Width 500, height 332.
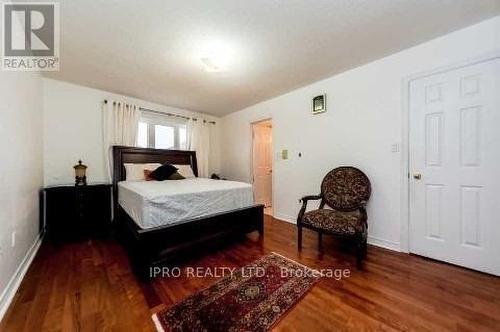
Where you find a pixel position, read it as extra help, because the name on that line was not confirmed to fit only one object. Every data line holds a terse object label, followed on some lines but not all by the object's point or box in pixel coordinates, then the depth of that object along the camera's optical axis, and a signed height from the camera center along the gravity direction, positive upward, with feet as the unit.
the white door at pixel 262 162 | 15.23 +0.19
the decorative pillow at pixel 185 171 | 13.42 -0.42
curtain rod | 13.23 +3.62
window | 13.66 +2.26
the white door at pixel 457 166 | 6.24 -0.07
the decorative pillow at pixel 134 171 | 11.73 -0.36
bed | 6.50 -2.00
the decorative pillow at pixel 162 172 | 11.66 -0.44
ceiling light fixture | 7.46 +4.33
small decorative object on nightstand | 9.90 -0.40
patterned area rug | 4.45 -3.46
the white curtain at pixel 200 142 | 15.40 +1.73
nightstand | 9.05 -2.19
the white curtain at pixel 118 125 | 11.71 +2.36
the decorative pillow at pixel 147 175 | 11.86 -0.60
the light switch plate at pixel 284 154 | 12.34 +0.64
